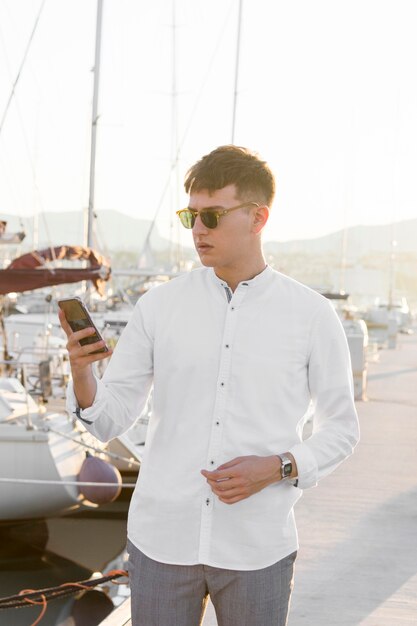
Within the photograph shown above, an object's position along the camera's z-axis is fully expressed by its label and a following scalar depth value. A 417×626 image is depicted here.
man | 2.58
